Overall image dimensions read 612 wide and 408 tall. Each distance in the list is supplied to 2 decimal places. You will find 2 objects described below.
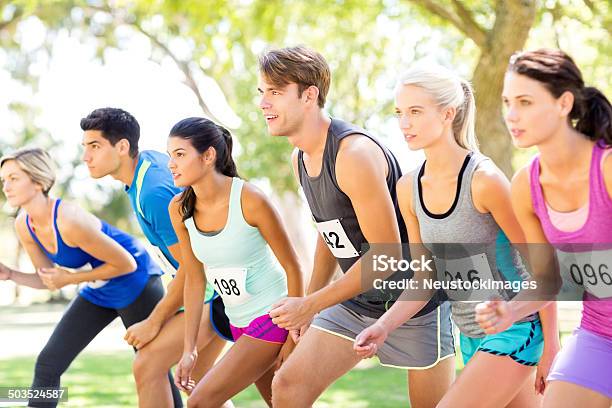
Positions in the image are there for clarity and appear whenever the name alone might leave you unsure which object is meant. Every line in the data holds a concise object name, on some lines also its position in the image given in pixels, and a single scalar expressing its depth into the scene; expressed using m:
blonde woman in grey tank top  7.38
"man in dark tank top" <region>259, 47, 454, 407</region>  8.20
